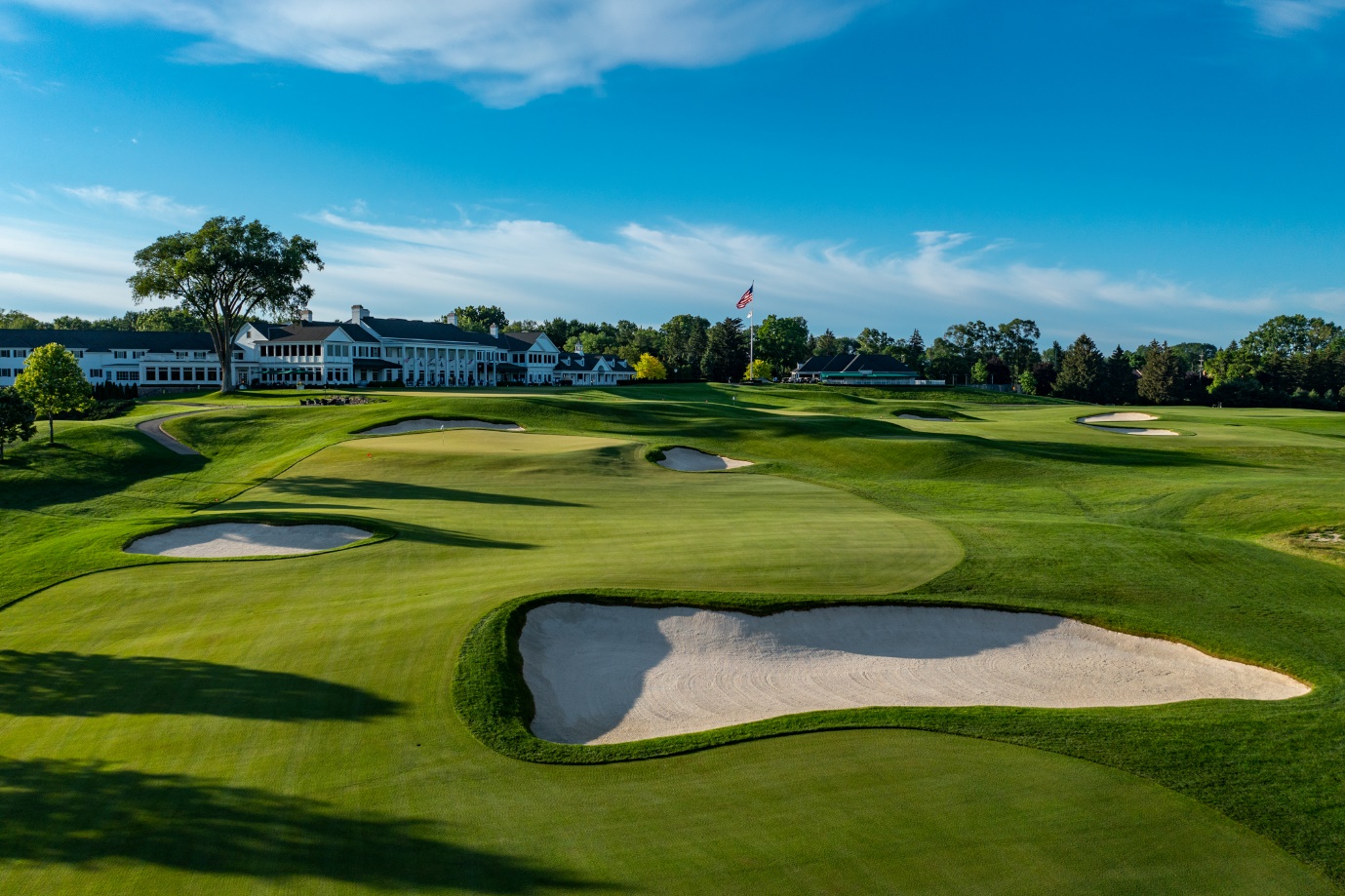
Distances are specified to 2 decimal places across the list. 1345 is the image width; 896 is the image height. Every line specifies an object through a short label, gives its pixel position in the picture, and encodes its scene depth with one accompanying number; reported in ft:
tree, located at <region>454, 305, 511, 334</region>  576.16
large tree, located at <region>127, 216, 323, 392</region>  232.12
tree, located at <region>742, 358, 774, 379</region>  433.89
